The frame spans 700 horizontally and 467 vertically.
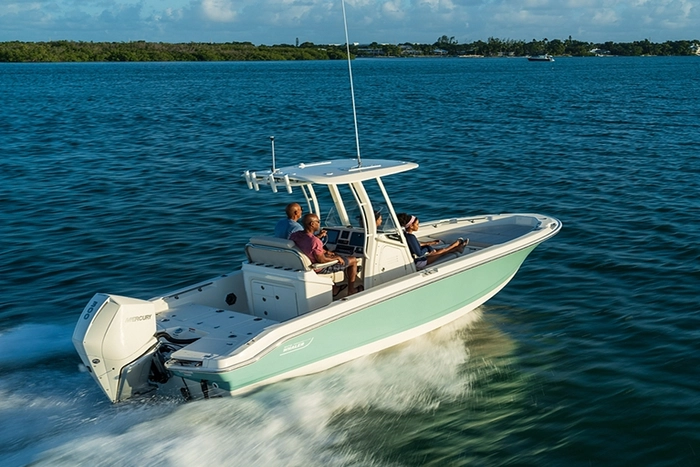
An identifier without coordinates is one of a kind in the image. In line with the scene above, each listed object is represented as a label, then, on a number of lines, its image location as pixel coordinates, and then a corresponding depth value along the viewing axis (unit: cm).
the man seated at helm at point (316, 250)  868
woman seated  983
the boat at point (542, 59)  16335
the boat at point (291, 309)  750
